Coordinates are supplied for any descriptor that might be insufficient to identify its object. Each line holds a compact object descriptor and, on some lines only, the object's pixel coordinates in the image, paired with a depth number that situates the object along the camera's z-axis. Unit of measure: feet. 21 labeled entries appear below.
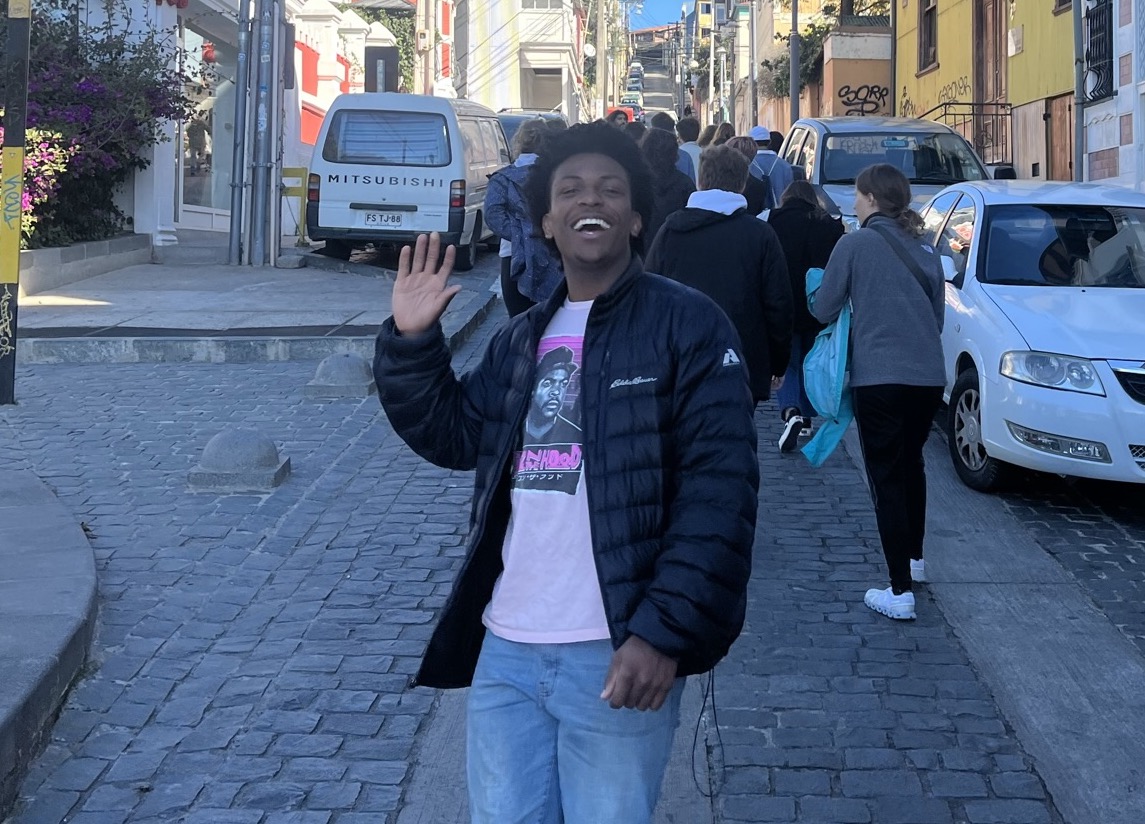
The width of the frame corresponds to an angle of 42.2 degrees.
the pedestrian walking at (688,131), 47.50
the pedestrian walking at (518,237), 23.45
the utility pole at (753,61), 145.69
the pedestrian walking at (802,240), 27.22
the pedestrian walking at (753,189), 35.32
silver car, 47.60
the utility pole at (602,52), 252.62
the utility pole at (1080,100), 51.29
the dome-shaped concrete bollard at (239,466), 24.12
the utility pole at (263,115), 53.93
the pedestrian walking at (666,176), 25.32
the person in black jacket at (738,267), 20.59
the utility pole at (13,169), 29.30
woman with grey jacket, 18.12
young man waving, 8.18
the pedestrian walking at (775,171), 40.73
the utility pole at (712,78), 248.09
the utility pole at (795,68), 97.73
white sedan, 22.90
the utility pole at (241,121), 54.03
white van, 53.31
